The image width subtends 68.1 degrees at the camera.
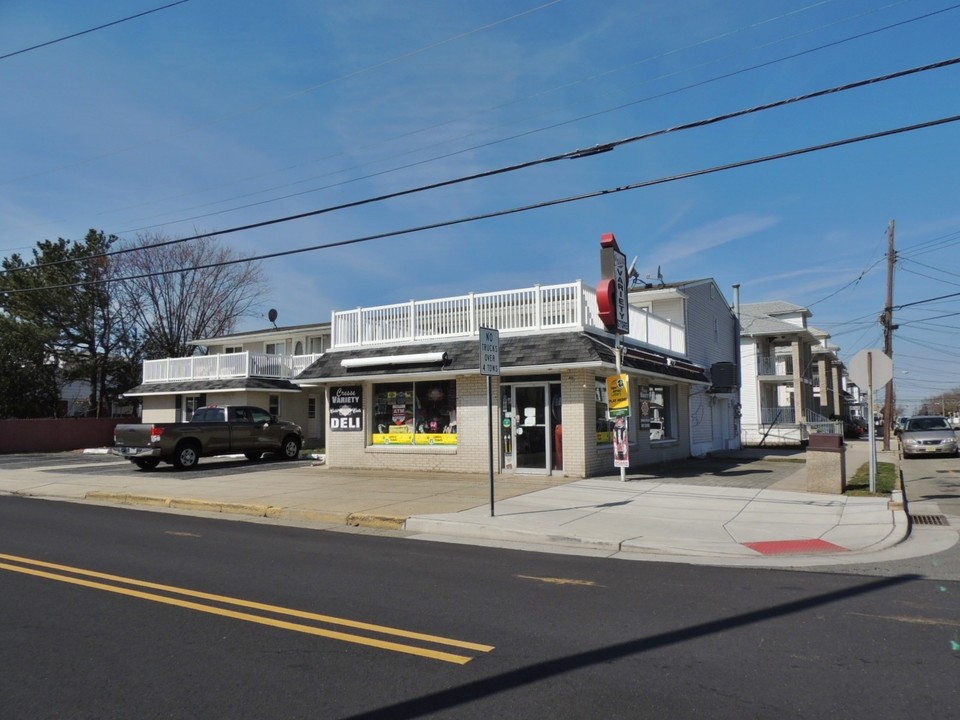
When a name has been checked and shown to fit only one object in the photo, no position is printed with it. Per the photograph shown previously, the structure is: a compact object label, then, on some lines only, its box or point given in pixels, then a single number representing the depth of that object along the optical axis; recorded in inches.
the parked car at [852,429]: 2265.7
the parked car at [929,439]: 1068.5
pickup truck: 821.9
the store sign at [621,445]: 616.7
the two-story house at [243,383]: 1307.8
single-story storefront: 664.4
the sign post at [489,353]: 434.9
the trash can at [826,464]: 553.6
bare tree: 1642.5
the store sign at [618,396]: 590.2
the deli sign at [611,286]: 644.1
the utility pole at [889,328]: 1343.5
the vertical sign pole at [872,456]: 543.5
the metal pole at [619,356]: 619.2
